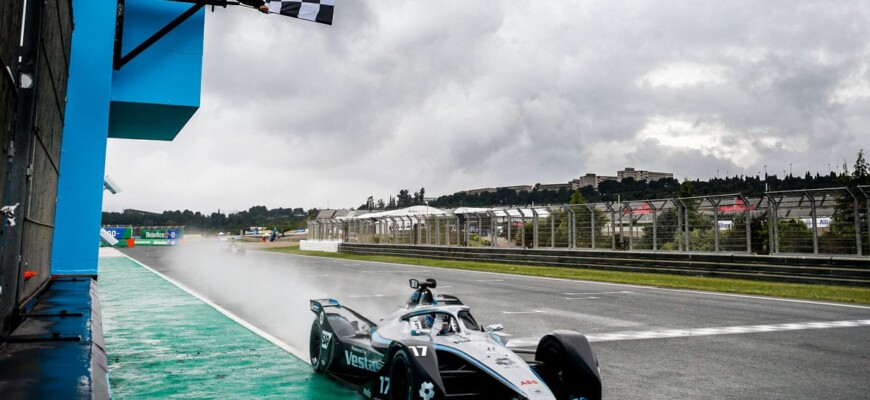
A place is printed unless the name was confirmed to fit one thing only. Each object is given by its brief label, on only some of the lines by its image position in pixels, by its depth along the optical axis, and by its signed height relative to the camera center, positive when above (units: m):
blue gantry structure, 2.96 +0.77
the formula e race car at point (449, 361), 4.59 -1.02
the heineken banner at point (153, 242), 61.91 -0.96
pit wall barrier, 46.90 -0.80
